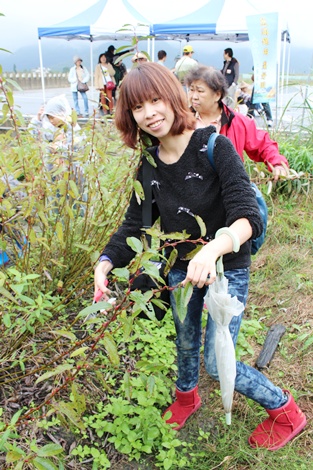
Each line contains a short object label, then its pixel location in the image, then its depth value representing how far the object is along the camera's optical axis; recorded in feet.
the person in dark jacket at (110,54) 39.40
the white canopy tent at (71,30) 38.14
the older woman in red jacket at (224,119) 8.88
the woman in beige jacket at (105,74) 35.70
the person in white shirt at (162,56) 39.05
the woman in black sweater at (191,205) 4.96
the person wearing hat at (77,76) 41.96
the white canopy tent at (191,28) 36.86
